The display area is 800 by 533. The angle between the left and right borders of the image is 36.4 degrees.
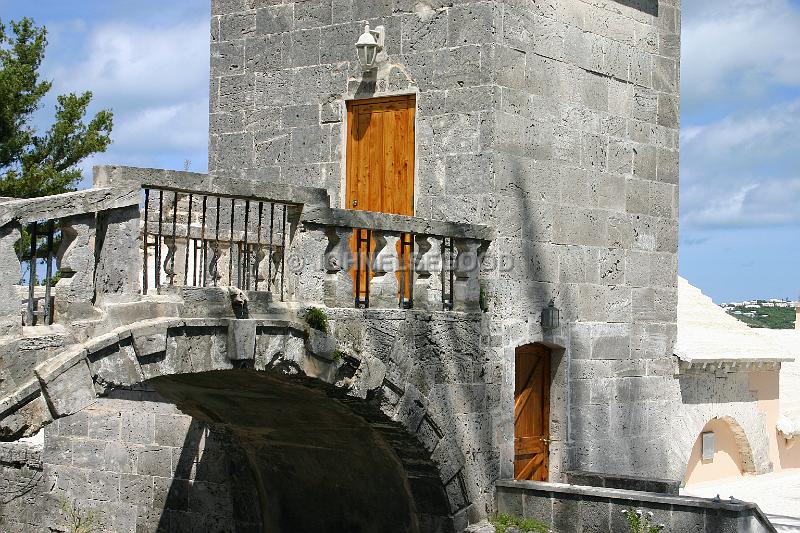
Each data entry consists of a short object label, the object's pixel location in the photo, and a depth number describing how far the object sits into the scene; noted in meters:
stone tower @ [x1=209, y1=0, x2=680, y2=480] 11.10
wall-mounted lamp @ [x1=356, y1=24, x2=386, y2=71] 11.49
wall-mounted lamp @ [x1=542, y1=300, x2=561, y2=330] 11.47
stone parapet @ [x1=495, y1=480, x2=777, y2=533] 9.81
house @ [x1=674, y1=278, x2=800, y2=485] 13.68
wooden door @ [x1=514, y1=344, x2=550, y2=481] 11.60
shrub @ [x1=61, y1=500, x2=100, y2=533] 14.31
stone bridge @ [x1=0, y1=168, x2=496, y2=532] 7.55
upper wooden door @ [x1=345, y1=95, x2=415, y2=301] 11.59
